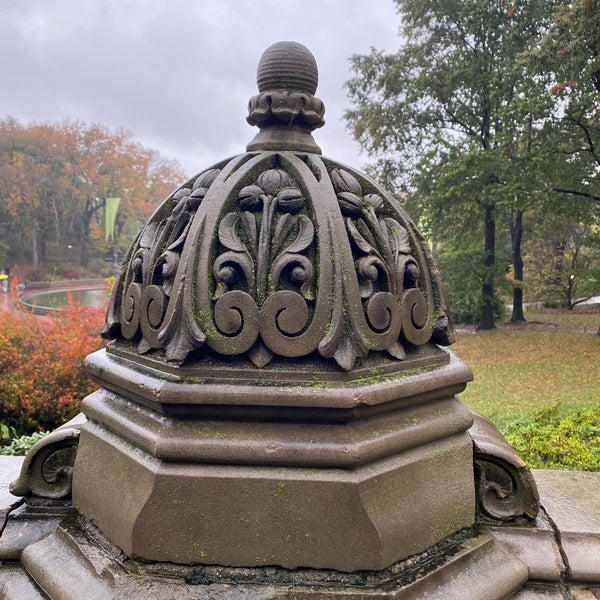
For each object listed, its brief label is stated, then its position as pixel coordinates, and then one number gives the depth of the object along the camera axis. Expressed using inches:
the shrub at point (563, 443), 120.8
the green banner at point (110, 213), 1001.5
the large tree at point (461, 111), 542.0
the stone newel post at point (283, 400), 55.2
